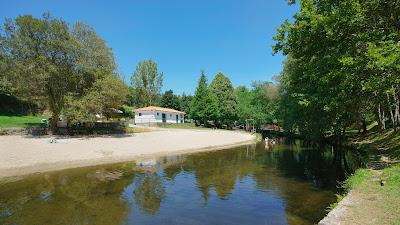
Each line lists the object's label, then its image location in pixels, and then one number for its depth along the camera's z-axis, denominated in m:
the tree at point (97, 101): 37.62
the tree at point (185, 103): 107.12
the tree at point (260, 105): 69.00
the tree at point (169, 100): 97.51
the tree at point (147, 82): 90.44
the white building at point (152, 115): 72.62
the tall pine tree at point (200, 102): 77.25
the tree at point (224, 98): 77.81
